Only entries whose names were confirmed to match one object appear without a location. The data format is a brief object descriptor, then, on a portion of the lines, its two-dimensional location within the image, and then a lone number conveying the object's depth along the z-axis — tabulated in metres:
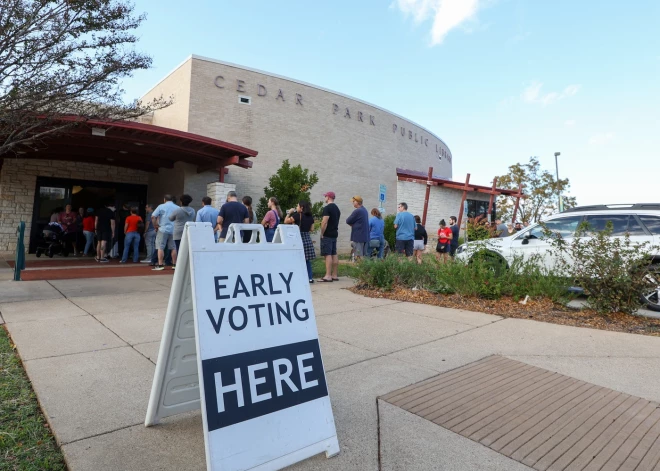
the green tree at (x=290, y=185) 13.17
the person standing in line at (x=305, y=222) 8.11
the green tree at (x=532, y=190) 26.22
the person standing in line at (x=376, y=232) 11.09
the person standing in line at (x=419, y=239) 12.11
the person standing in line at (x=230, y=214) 8.23
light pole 26.02
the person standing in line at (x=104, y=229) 11.53
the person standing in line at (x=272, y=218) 8.26
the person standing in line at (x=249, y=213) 8.48
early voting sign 1.99
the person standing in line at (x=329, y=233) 8.39
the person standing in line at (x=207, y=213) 8.92
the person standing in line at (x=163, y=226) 9.77
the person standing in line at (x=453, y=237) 12.17
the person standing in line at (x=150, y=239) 11.32
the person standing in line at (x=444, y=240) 11.38
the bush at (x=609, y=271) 5.41
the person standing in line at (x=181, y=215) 9.16
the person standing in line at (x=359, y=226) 9.16
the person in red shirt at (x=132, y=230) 11.04
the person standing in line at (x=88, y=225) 12.95
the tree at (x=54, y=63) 5.63
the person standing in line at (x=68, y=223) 13.05
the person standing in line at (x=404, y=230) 10.34
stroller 12.66
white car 6.81
